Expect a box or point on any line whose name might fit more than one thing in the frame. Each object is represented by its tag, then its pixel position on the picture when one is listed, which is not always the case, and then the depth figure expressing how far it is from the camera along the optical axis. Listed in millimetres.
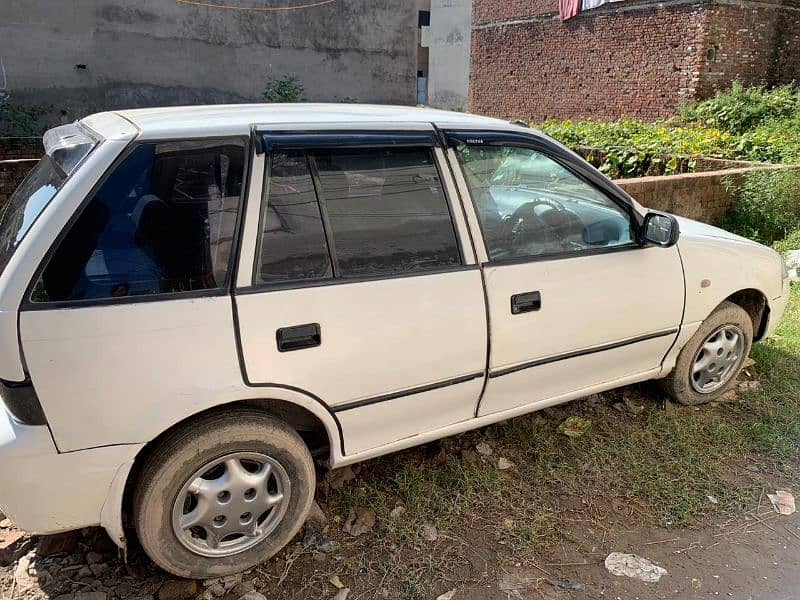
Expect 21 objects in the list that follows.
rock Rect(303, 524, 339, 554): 2689
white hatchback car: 2061
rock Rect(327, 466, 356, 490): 3070
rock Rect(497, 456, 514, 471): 3227
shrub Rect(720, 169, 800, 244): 6973
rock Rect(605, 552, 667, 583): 2586
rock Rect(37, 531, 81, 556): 2586
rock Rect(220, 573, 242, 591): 2482
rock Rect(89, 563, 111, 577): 2498
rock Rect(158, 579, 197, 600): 2393
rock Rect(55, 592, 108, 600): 2367
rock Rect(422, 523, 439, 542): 2746
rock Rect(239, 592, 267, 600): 2426
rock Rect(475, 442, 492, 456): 3340
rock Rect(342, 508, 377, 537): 2793
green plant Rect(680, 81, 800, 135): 12852
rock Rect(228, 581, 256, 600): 2443
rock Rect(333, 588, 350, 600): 2441
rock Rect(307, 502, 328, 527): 2830
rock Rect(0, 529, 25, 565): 2572
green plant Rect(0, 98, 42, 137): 11883
